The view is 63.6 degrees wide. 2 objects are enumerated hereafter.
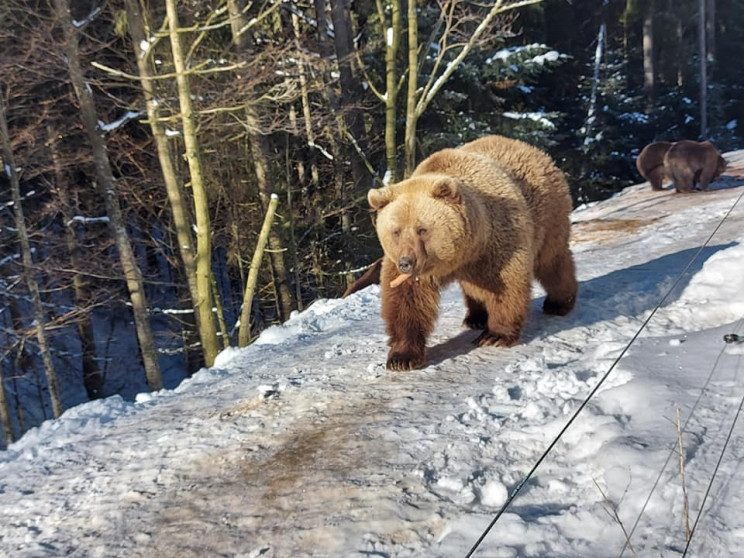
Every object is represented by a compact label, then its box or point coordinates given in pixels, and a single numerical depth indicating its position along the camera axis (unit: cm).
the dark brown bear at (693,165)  1211
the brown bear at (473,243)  386
